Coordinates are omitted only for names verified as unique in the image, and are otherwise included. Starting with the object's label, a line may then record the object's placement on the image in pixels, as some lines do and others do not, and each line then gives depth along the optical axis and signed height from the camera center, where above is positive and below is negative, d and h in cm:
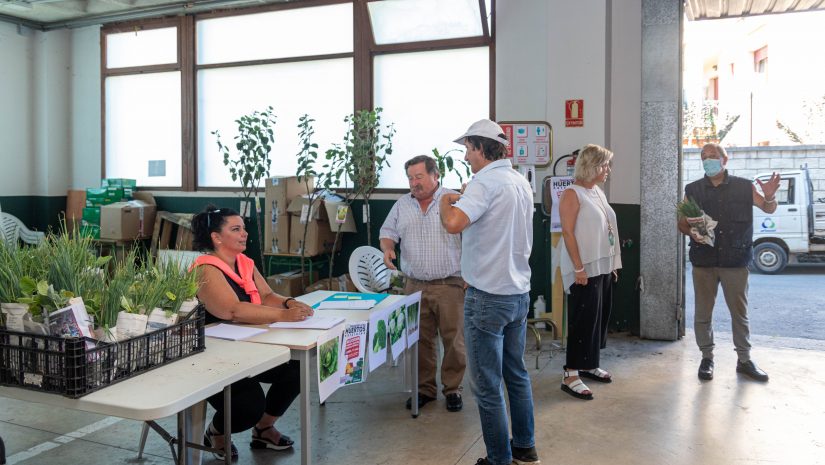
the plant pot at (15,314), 209 -33
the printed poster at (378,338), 318 -63
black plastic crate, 194 -47
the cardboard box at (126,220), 696 -17
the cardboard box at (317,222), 620 -17
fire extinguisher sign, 552 +72
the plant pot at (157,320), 225 -38
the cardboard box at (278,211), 645 -7
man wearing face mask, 430 -29
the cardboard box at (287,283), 625 -73
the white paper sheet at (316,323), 288 -51
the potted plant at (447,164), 583 +33
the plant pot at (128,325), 214 -38
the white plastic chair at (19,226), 735 -24
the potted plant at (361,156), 610 +42
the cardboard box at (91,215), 720 -12
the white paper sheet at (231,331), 271 -52
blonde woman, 394 -29
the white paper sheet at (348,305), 342 -51
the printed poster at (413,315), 364 -60
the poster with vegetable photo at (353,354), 299 -67
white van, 926 -36
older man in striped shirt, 384 -37
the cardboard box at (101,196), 731 +8
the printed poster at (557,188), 523 +11
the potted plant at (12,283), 209 -24
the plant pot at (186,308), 238 -36
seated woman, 292 -45
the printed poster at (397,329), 340 -63
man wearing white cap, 280 -30
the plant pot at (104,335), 210 -40
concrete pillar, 539 +27
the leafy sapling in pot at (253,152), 661 +50
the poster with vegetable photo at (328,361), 273 -64
